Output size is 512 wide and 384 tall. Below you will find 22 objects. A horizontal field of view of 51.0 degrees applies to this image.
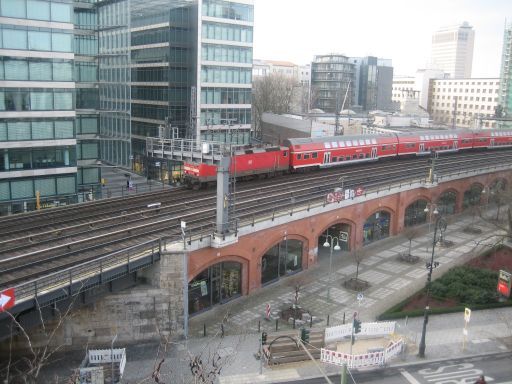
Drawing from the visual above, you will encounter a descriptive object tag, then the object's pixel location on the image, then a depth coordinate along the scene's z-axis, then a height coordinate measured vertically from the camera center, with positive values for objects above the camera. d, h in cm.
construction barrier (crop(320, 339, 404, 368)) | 2756 -1297
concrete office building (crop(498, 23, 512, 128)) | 14350 +908
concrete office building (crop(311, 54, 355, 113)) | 14700 +652
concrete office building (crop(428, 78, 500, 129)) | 16762 +295
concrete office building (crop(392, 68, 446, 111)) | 18712 +764
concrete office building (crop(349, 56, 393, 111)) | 15638 +634
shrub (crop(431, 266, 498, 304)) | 3697 -1254
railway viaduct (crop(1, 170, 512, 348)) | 2836 -1061
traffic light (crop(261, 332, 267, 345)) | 2799 -1224
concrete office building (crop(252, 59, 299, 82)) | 18070 +1193
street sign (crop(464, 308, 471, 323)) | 2974 -1137
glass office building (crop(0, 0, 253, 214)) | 4281 +139
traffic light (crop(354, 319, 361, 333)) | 2288 -933
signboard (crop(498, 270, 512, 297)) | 3639 -1174
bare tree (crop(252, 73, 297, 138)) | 11931 +97
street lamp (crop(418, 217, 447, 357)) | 2909 -1271
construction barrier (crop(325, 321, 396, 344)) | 2925 -1241
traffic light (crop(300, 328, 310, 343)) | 2781 -1201
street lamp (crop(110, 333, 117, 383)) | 2423 -1223
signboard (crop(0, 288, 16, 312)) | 2067 -794
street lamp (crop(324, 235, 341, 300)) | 3556 -1254
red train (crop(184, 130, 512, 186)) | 4800 -515
